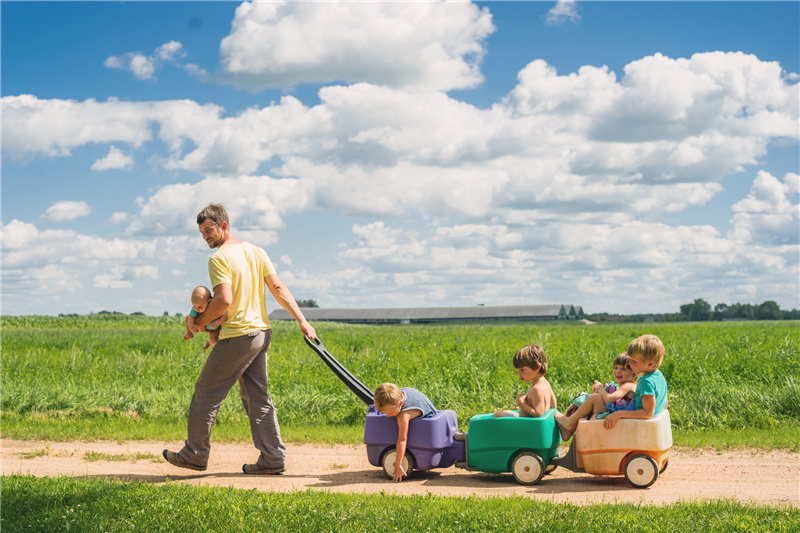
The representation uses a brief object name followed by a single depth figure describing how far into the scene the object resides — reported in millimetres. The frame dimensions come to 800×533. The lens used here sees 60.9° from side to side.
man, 6852
